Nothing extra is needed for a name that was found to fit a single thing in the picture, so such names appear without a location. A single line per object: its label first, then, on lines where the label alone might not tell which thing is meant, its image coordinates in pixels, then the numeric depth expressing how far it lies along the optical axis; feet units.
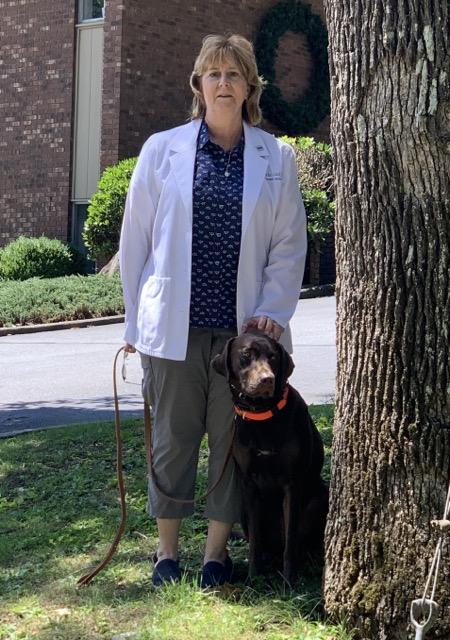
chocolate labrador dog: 12.92
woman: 13.33
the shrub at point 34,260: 62.13
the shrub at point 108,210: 59.11
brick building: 62.59
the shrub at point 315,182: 59.47
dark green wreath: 69.05
